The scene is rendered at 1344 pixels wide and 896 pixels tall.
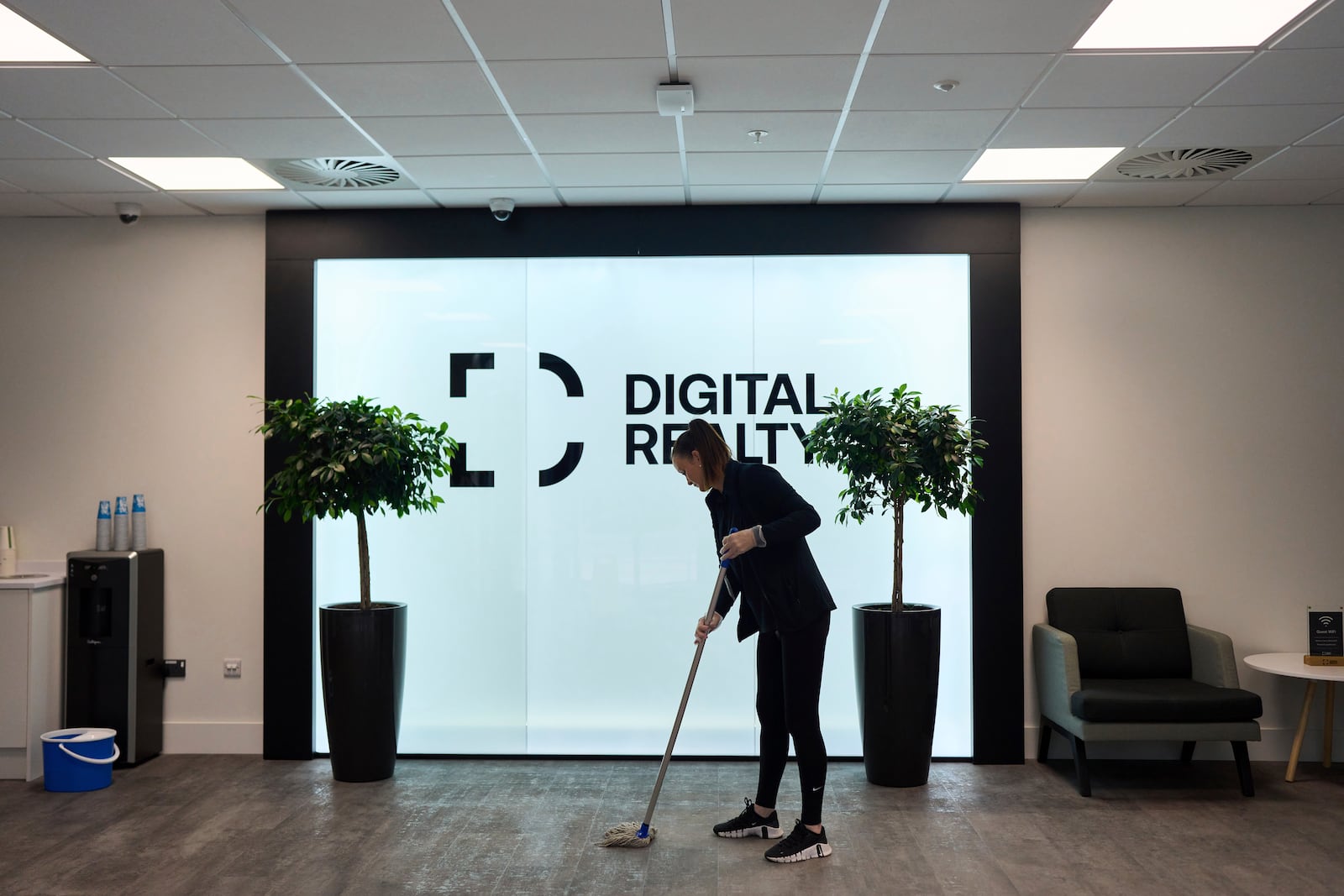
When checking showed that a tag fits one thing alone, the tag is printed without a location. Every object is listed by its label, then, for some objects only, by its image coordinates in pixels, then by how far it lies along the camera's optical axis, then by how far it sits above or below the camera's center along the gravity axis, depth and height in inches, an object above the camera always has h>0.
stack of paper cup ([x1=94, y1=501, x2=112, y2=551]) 215.3 -12.4
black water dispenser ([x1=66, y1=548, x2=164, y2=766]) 207.0 -34.6
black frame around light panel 213.5 +37.2
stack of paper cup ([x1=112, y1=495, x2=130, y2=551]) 215.9 -12.4
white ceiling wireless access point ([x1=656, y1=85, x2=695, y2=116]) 149.3 +52.5
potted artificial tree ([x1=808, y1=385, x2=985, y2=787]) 188.4 -6.9
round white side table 190.1 -37.0
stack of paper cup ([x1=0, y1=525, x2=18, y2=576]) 214.4 -17.4
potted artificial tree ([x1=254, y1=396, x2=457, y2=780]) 189.9 -6.0
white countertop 200.7 -21.5
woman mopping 150.9 -18.9
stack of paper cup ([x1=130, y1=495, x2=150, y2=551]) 216.5 -11.4
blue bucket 190.7 -52.9
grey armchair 181.6 -39.5
